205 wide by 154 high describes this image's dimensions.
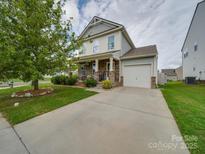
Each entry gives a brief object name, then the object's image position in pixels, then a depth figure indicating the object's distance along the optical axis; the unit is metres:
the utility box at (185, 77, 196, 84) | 13.36
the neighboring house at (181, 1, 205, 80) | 13.42
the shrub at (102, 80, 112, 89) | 7.97
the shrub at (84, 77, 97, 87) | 8.80
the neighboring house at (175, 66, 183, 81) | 37.48
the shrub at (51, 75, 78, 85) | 10.24
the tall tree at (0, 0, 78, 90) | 5.05
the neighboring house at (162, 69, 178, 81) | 43.21
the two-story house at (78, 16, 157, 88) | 8.77
